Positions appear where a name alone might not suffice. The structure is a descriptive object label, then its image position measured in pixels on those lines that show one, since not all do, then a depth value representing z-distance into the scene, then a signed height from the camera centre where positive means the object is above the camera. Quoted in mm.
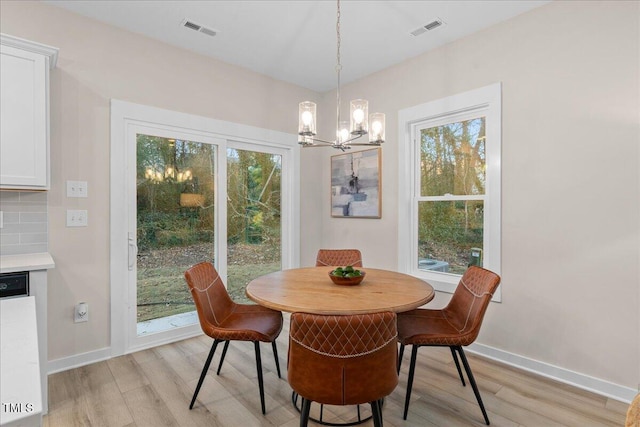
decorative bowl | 2148 -463
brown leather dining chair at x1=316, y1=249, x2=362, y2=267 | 3188 -472
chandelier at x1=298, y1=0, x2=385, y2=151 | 2127 +564
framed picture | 3807 +301
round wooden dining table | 1708 -501
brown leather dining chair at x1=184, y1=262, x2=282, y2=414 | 2031 -745
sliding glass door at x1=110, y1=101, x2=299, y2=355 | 2908 -29
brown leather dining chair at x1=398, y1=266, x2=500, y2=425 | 1955 -753
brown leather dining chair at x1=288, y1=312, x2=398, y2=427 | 1378 -638
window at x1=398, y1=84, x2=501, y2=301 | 2891 +223
